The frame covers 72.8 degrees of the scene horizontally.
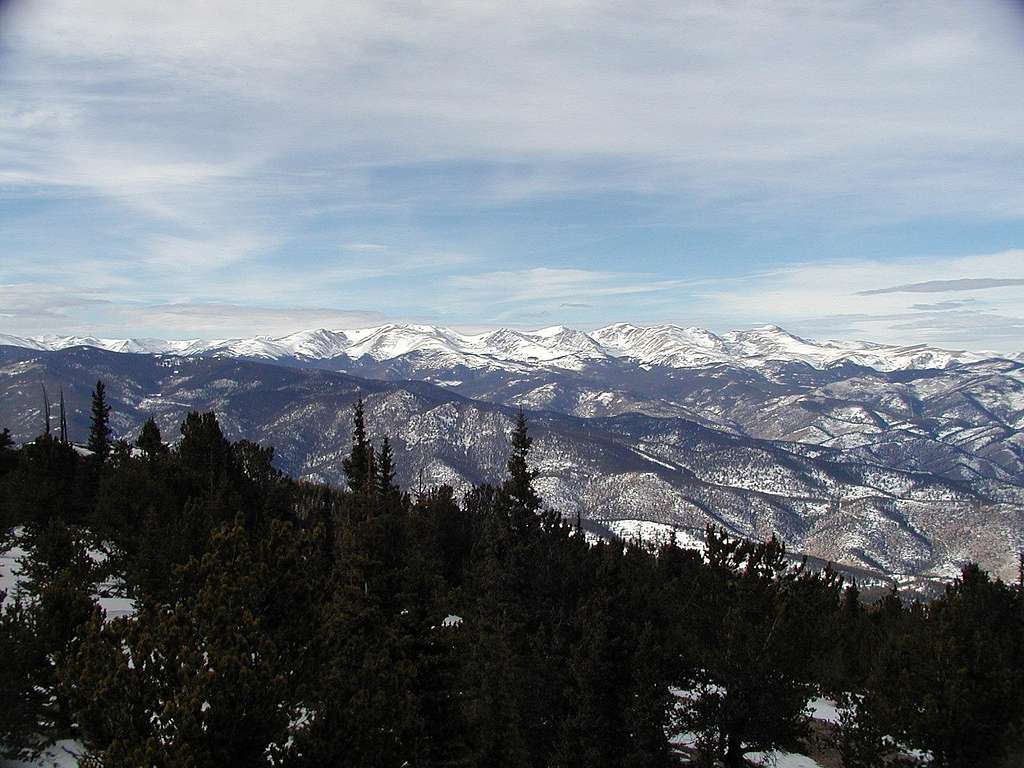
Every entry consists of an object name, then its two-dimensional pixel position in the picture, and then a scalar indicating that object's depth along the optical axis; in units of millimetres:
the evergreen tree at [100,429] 80500
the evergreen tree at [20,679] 17859
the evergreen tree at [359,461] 90125
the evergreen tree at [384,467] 92269
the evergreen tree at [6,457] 68900
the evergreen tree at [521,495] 37906
